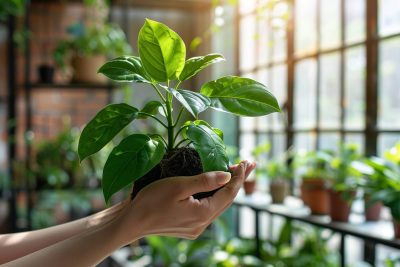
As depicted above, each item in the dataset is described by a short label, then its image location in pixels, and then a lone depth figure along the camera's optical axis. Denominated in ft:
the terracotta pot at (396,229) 5.45
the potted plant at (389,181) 5.34
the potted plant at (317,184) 7.03
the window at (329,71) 7.08
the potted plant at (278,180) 8.18
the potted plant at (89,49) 10.52
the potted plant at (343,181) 6.33
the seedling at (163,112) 2.68
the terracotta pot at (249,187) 9.09
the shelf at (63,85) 10.83
